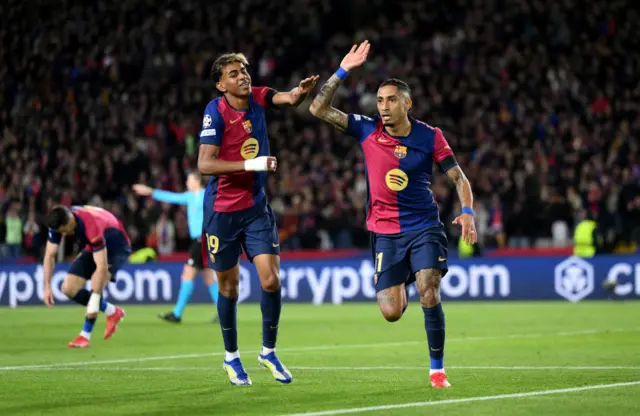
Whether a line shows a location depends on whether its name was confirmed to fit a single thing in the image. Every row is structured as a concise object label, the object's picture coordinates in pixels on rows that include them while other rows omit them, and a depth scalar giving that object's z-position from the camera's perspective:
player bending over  15.05
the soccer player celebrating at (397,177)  9.77
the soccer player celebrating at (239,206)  10.09
